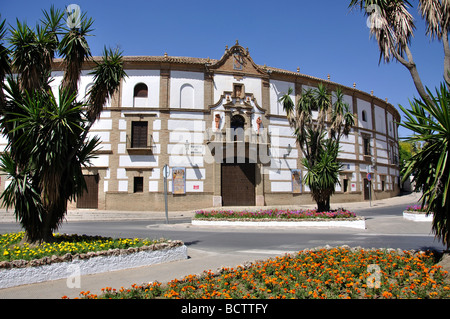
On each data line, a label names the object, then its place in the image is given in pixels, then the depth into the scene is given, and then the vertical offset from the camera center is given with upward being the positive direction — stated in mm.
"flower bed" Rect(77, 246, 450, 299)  4781 -1435
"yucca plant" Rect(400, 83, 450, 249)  5648 +659
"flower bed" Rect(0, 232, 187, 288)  6043 -1299
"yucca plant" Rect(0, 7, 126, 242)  7473 +1741
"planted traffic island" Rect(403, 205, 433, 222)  17203 -1163
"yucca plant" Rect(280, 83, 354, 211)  17328 +3327
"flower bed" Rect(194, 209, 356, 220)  16453 -1073
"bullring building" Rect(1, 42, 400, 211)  27000 +5005
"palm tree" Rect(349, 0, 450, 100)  7977 +4361
